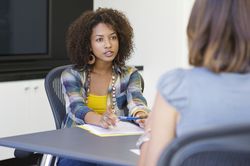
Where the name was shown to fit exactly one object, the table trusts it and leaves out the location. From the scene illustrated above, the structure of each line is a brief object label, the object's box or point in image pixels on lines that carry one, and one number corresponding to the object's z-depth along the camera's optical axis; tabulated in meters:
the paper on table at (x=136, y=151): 2.33
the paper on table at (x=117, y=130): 2.62
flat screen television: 4.35
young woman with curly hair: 3.05
